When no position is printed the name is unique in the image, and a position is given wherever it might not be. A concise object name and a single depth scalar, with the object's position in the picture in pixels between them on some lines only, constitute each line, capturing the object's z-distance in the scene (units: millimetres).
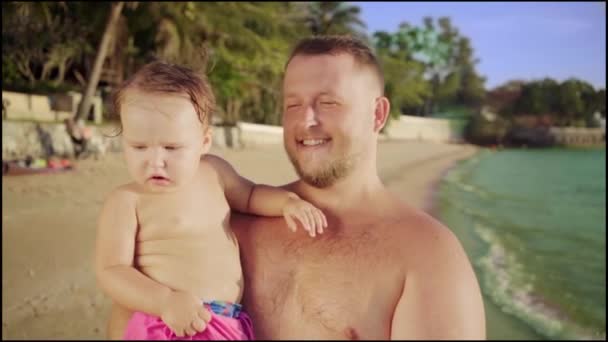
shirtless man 1354
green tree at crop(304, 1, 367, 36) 31688
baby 1305
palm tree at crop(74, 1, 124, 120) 13039
